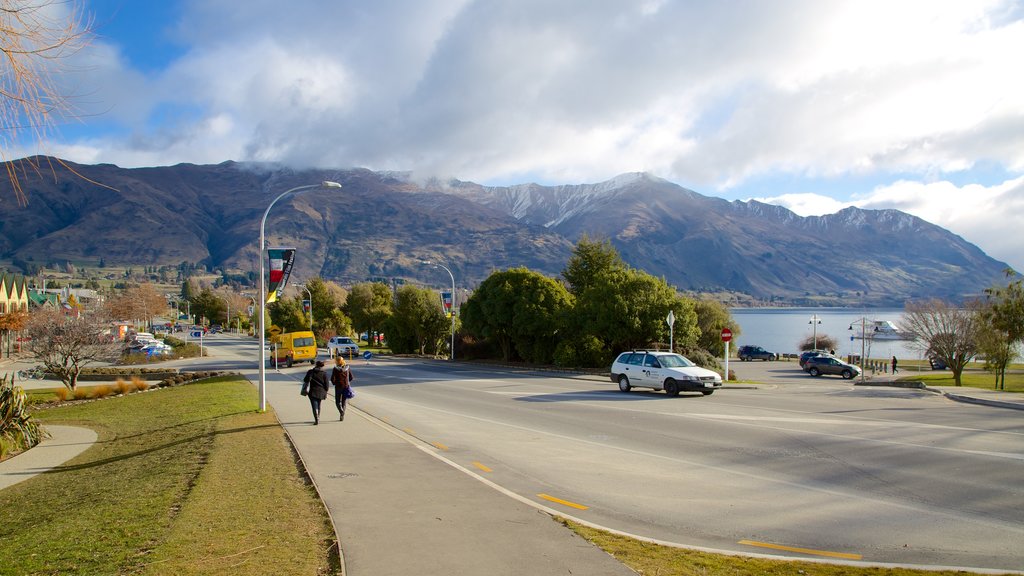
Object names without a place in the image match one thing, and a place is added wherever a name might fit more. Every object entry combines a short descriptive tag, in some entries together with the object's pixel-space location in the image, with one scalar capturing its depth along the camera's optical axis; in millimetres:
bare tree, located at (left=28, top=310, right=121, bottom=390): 31922
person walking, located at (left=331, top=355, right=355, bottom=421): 15797
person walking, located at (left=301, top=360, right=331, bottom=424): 15117
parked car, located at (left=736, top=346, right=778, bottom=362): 68125
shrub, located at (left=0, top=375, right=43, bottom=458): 15586
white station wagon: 23109
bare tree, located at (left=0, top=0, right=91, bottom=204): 4668
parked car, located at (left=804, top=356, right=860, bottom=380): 44531
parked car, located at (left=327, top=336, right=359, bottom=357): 61162
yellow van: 47000
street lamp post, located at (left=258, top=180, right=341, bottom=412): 17578
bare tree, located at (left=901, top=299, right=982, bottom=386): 38125
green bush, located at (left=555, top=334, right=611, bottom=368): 37781
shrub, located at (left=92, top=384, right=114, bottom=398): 29997
